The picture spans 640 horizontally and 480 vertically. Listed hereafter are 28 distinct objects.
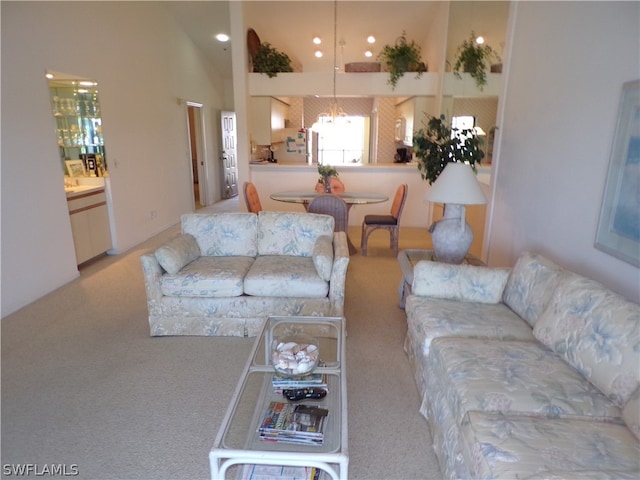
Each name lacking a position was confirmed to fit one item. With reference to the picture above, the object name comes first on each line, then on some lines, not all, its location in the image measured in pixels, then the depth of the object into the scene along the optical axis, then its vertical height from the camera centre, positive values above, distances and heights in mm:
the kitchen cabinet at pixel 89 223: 4078 -836
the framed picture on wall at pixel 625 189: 1868 -192
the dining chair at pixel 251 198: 4586 -596
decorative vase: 4805 -437
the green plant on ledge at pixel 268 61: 5715 +1209
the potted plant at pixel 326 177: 4797 -361
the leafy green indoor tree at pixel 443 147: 3439 +6
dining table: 4523 -587
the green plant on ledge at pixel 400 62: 5625 +1213
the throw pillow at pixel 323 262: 2752 -784
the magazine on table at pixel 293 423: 1475 -1057
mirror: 3893 +218
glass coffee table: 1286 -1044
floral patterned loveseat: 2760 -990
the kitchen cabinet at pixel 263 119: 6094 +422
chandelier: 5684 +963
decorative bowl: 1748 -935
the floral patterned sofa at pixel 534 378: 1260 -929
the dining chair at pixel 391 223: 4621 -879
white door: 8484 -195
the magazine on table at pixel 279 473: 1426 -1165
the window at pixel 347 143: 9432 +96
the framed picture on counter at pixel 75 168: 4198 -242
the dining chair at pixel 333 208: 4211 -640
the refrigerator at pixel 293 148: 7870 -25
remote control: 1700 -1043
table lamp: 2709 -414
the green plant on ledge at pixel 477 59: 5004 +1113
